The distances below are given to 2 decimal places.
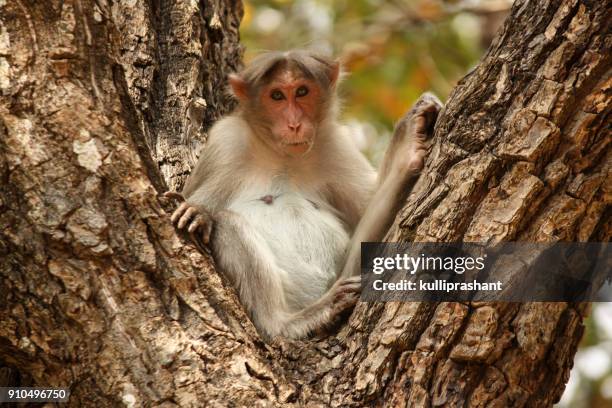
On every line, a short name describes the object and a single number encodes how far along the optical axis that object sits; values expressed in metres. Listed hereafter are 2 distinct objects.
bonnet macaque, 10.25
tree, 7.79
